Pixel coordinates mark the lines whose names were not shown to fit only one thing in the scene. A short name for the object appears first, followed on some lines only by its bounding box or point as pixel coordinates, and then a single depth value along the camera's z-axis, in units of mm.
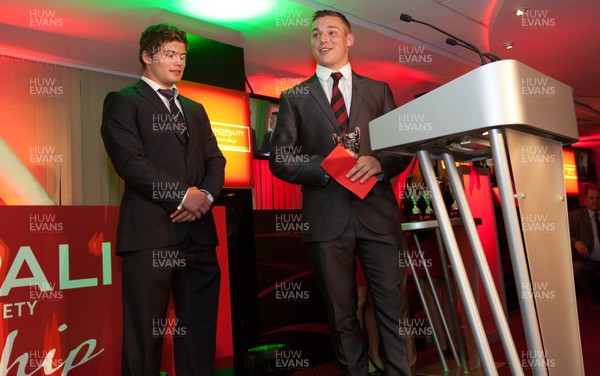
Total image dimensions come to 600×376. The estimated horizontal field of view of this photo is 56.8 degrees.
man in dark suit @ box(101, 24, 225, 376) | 1852
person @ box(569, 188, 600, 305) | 5395
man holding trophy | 1664
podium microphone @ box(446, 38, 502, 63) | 1403
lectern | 1050
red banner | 2000
